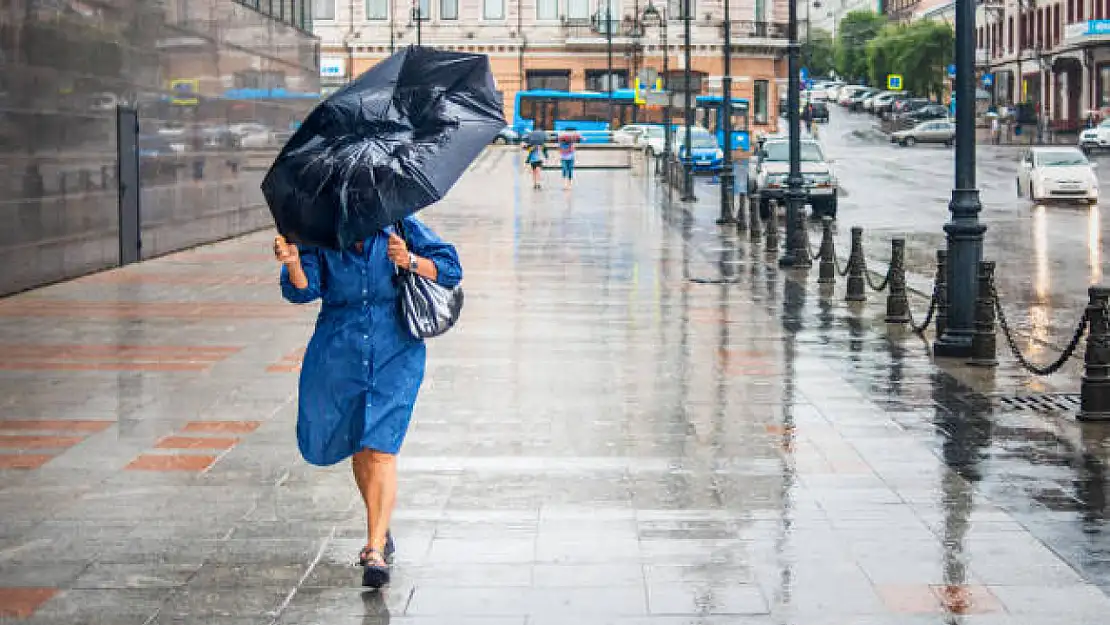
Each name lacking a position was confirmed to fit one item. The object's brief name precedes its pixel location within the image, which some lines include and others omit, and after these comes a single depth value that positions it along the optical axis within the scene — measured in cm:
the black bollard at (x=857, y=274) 1958
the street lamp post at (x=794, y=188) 2423
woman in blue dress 731
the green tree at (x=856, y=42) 14962
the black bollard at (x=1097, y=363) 1146
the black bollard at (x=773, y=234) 2745
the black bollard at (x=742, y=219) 3244
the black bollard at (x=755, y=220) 3014
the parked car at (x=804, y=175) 3847
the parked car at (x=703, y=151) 6253
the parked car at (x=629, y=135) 8069
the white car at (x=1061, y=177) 4225
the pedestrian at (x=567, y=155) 5084
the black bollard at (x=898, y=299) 1734
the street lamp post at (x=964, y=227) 1463
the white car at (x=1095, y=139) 7344
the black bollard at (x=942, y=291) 1501
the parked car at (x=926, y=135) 8800
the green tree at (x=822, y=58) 17201
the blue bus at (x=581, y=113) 8719
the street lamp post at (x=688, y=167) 4438
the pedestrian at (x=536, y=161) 5003
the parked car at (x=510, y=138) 8631
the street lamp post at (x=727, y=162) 3528
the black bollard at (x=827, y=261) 2189
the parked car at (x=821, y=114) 10521
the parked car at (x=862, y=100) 11891
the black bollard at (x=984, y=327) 1414
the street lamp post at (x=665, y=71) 5375
